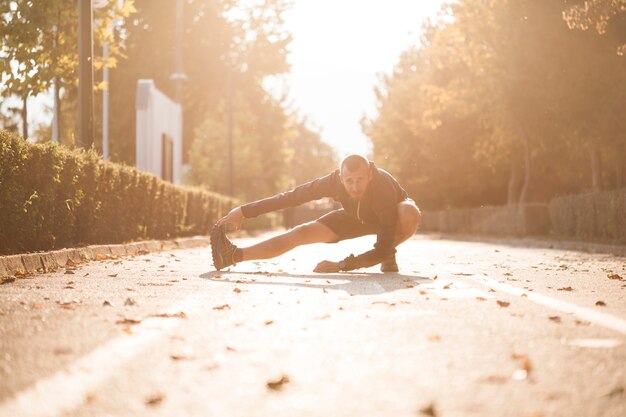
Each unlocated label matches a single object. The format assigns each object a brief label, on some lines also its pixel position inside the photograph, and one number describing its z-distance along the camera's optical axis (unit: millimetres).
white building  33094
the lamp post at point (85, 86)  15531
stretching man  9438
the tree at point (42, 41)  15359
